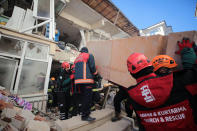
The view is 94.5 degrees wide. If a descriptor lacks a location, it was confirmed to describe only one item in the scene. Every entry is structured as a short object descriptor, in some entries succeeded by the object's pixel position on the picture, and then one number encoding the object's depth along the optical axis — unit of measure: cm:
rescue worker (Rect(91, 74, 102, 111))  303
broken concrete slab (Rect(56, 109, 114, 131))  177
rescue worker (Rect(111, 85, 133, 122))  235
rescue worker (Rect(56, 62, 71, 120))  357
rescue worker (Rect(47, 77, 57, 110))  437
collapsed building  173
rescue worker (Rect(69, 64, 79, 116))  359
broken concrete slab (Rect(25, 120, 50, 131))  163
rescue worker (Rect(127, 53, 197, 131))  81
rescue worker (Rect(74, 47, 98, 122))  204
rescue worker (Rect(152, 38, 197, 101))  90
